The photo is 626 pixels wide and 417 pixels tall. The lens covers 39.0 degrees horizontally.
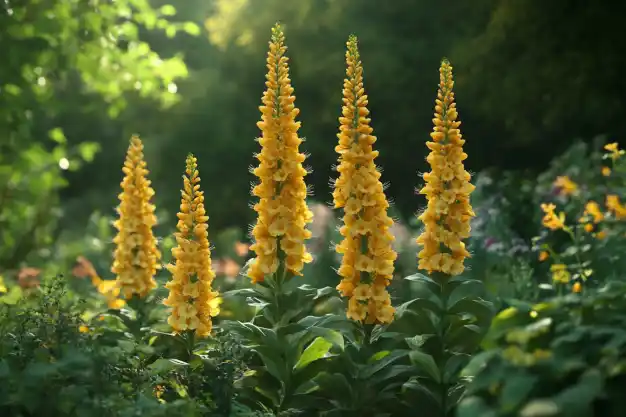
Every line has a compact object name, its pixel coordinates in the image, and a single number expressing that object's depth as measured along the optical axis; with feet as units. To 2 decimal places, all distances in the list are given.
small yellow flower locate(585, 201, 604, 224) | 22.54
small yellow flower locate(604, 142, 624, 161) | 23.24
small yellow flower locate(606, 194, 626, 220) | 21.52
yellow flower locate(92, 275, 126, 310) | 17.94
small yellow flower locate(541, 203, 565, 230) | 22.61
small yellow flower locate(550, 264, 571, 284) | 20.26
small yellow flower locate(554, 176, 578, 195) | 28.71
